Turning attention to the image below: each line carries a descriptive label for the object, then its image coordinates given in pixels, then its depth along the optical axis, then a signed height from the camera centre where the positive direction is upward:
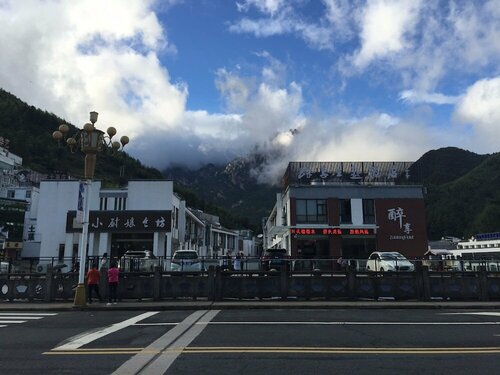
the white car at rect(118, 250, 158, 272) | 22.31 +0.36
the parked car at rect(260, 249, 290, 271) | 21.86 +0.40
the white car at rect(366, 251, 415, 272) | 24.17 +0.49
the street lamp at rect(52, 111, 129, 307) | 17.88 +4.60
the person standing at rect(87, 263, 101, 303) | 19.00 -0.35
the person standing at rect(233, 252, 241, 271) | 23.72 +0.45
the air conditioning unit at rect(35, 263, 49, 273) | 25.35 +0.16
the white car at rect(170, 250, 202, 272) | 22.93 +0.34
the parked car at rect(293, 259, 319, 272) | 22.33 +0.35
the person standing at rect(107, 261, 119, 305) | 19.20 -0.43
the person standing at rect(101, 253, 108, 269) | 21.43 +0.50
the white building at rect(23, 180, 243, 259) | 43.91 +5.07
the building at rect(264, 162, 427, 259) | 48.50 +5.58
